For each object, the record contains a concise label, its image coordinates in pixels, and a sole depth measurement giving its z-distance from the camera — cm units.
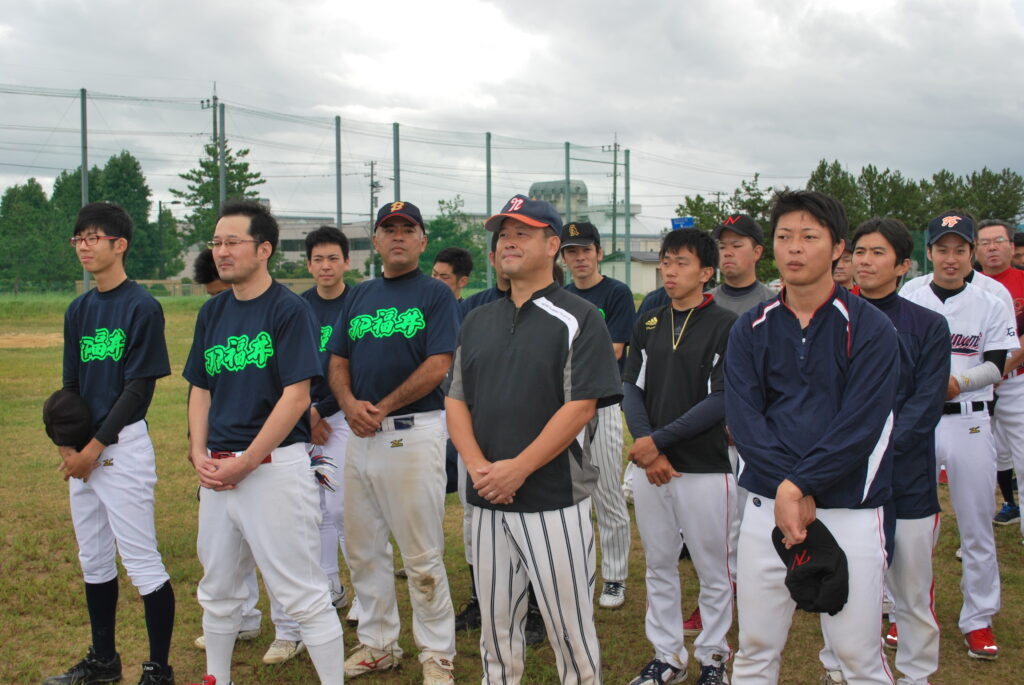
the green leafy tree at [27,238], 2444
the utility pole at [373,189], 2322
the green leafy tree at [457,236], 2555
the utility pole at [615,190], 3203
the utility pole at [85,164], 2334
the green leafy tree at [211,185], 2647
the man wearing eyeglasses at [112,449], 402
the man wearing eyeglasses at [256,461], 353
